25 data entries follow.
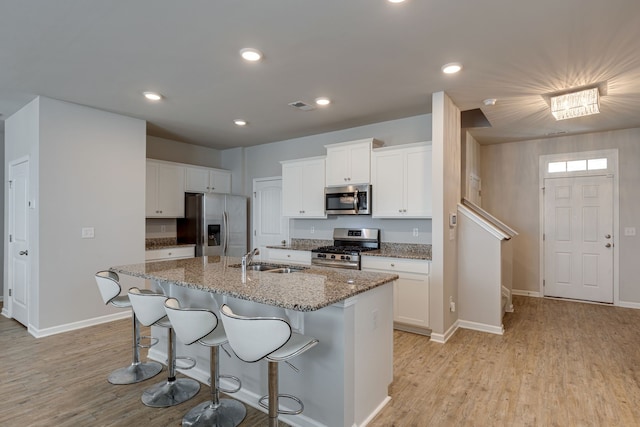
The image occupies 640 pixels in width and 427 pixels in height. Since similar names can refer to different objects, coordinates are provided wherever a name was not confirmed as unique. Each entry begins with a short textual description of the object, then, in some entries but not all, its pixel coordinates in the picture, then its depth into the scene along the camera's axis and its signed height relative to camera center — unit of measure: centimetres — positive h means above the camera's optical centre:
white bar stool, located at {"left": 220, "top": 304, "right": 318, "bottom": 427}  169 -63
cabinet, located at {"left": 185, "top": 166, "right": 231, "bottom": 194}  576 +65
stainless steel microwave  453 +23
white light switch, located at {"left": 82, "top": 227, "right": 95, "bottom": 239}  407 -19
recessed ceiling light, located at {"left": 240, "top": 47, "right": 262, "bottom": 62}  271 +131
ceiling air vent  399 +131
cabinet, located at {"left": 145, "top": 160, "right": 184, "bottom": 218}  518 +42
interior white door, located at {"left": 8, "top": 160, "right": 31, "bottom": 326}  404 -31
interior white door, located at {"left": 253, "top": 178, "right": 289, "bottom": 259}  606 +1
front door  520 -34
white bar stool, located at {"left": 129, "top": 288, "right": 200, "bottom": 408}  235 -115
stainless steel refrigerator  554 -13
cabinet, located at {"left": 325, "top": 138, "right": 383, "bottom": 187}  451 +74
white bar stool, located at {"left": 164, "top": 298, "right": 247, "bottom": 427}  201 -78
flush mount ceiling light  339 +113
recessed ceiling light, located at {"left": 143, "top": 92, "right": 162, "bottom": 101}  364 +130
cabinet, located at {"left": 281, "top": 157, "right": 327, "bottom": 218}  506 +44
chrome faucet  268 -34
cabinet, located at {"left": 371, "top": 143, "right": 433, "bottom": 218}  404 +43
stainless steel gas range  428 -43
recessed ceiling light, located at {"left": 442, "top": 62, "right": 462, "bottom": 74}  294 +129
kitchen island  202 -71
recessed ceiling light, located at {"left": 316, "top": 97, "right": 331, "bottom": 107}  385 +131
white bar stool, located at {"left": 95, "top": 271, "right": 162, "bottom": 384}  274 -121
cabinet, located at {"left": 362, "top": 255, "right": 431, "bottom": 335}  377 -84
